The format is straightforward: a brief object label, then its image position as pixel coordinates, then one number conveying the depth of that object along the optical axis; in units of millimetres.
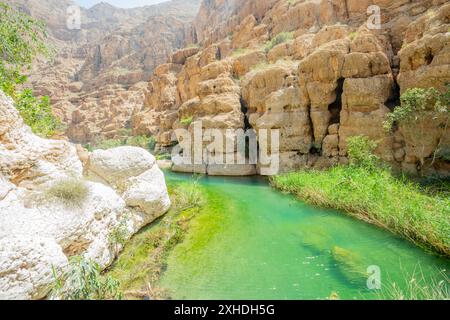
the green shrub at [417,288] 3441
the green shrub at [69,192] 4156
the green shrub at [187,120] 22734
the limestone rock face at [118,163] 6480
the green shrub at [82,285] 2881
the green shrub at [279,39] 24859
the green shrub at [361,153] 9352
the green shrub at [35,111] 6325
